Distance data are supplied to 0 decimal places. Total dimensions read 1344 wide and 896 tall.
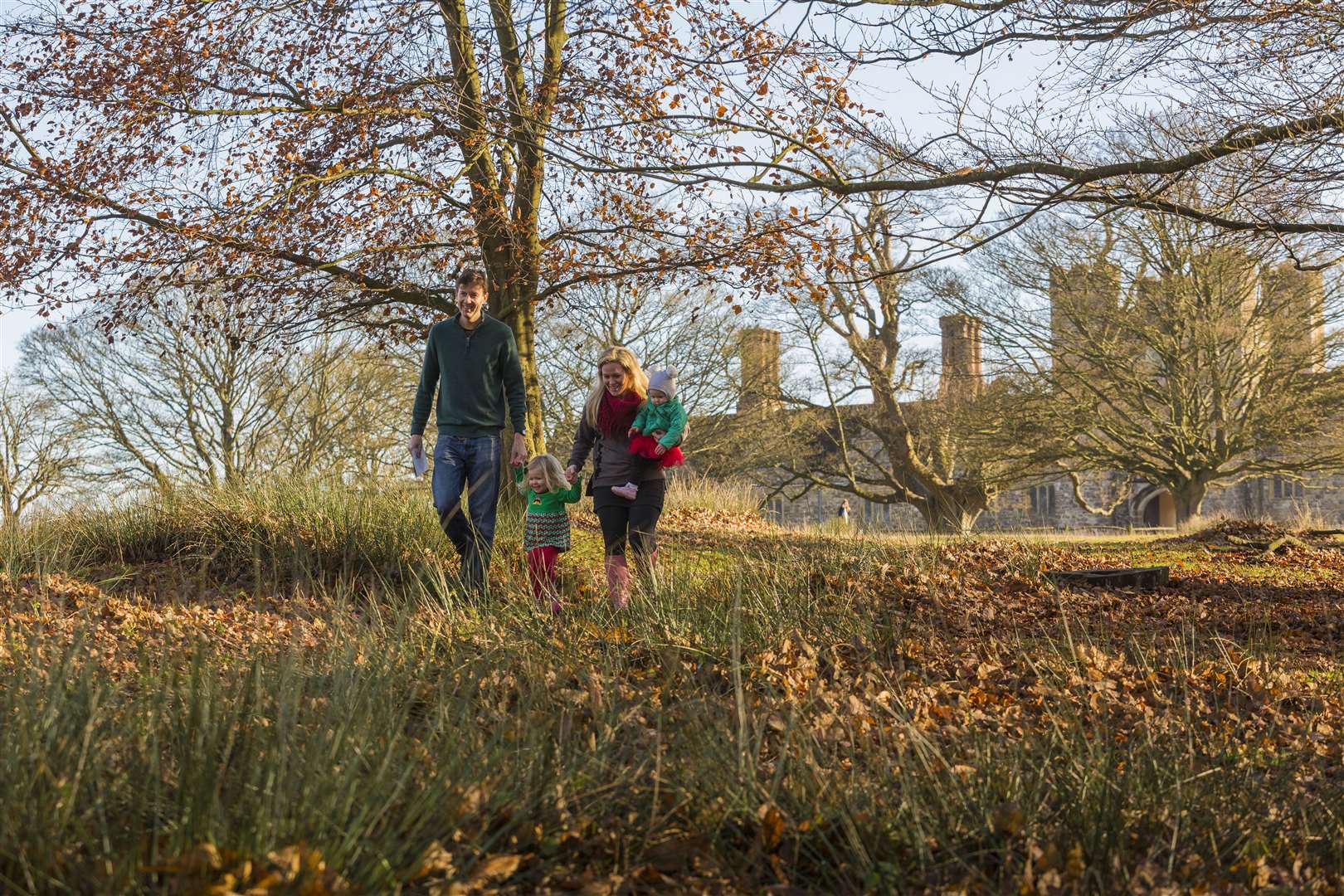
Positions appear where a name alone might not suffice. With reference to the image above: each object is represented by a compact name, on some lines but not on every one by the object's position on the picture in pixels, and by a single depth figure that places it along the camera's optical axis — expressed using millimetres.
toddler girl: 7168
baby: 6863
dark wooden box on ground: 8203
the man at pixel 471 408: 7324
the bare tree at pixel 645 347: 24578
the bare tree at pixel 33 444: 24672
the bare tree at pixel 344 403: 22891
